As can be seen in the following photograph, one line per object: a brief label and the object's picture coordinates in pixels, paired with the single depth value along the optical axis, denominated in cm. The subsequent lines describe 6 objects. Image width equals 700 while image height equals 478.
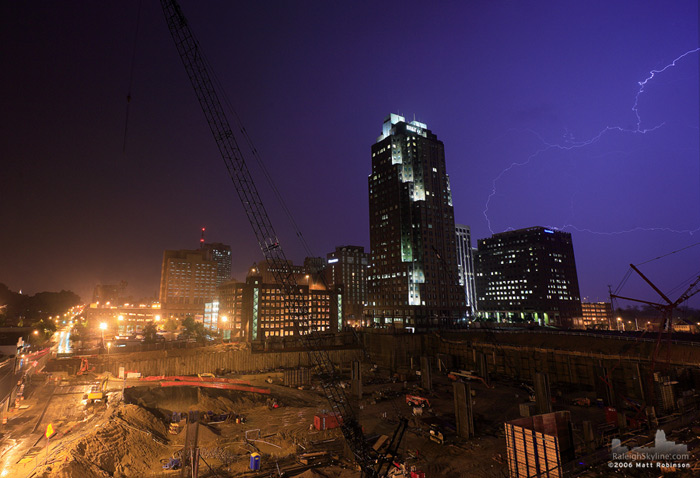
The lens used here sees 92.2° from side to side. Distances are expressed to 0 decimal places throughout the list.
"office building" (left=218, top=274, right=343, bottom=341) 12381
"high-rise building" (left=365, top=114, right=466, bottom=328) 12394
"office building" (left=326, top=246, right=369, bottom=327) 15370
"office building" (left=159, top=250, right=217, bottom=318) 19739
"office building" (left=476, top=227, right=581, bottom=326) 17475
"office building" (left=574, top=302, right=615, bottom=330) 16606
